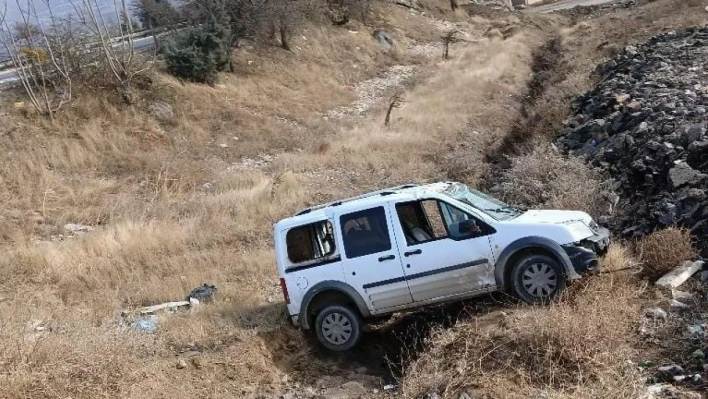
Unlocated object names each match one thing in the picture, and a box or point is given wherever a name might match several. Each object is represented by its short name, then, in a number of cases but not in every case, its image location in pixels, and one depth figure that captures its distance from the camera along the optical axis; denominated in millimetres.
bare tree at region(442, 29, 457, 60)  37075
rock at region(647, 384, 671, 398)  5555
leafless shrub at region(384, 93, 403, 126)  23094
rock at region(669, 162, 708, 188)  9633
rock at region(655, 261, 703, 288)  7477
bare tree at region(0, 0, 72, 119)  20891
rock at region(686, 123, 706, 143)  10700
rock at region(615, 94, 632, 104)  15402
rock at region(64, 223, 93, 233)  15484
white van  7750
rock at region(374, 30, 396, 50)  37531
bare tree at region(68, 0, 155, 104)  22062
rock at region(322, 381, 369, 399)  7344
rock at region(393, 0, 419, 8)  48588
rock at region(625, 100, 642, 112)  14160
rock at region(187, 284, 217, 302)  10693
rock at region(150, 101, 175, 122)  22094
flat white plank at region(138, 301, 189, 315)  10398
